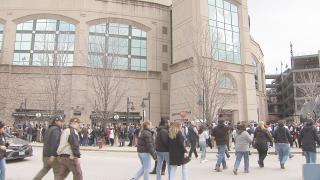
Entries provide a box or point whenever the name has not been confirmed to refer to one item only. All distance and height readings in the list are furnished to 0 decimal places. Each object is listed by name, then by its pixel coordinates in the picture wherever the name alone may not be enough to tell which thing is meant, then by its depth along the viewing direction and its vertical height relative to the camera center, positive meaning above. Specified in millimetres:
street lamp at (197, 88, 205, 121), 32206 +1872
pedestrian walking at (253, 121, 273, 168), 14094 -725
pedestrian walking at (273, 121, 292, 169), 13938 -725
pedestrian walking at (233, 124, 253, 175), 12742 -789
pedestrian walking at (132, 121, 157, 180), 9914 -708
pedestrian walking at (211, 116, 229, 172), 13297 -589
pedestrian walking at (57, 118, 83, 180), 8430 -666
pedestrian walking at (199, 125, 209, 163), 16578 -873
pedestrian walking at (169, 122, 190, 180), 8945 -667
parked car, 15882 -1160
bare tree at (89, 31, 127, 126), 35281 +5062
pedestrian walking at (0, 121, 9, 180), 9352 -830
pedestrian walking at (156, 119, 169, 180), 10086 -624
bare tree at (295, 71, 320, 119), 39831 +5932
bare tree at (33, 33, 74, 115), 40000 +6767
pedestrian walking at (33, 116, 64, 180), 8935 -605
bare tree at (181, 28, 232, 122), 32125 +4101
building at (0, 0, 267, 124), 44156 +8580
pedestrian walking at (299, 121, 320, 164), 12391 -647
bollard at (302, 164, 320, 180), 5418 -718
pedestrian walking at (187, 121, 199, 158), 17759 -712
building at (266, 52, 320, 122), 77188 +7810
